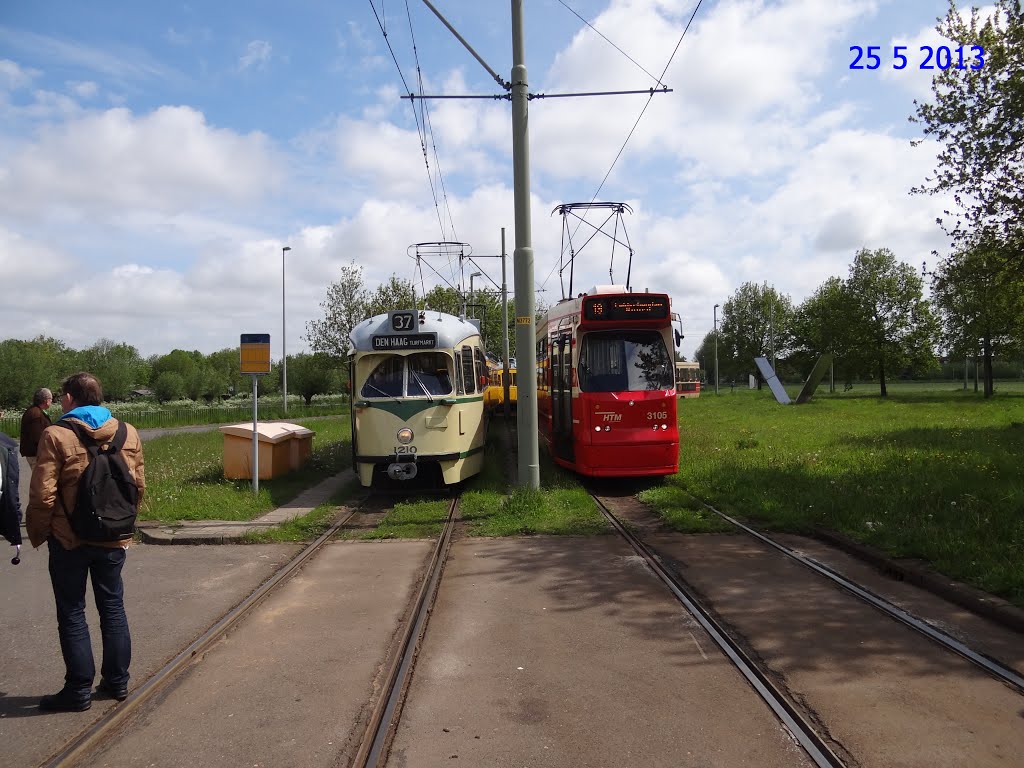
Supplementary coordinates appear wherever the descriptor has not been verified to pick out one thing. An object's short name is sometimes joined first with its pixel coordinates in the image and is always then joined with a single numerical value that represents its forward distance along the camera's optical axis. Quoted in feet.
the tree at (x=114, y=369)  250.37
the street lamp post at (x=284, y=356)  143.99
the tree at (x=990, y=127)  44.50
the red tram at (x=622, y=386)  40.01
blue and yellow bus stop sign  39.65
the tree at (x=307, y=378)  189.92
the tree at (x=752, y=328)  264.93
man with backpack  14.15
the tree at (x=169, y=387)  288.92
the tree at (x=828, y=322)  181.16
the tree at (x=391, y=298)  144.66
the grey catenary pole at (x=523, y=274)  36.99
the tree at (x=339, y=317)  144.05
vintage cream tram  38.96
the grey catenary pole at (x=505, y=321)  86.95
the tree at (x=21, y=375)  184.03
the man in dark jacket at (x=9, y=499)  14.88
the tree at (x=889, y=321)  174.50
